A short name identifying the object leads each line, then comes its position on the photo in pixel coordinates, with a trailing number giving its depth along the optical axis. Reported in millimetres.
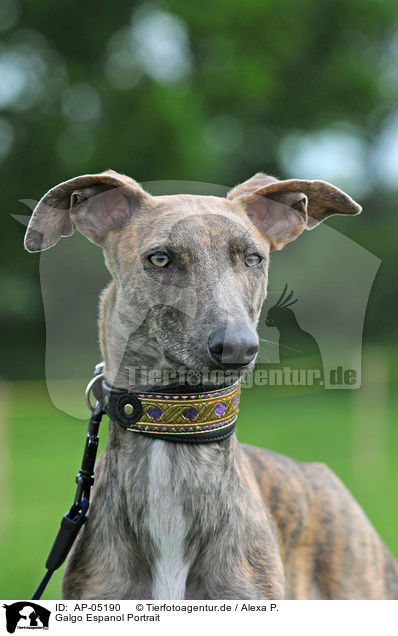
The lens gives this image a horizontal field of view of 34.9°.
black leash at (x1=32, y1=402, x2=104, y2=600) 2291
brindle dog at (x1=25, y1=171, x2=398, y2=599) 2188
